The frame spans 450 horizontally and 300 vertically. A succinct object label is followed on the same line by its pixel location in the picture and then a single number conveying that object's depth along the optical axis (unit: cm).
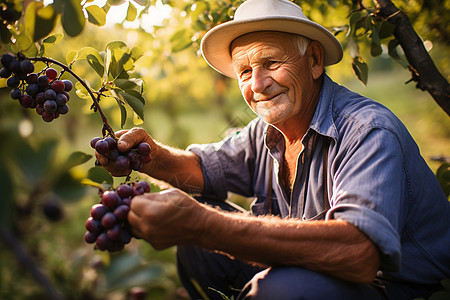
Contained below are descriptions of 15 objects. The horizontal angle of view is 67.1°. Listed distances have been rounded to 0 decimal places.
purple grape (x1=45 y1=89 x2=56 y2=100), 138
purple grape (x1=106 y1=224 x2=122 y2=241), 115
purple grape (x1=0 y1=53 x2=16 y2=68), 126
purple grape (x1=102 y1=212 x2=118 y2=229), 116
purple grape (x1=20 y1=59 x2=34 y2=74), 125
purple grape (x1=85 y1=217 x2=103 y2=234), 118
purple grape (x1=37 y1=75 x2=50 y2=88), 137
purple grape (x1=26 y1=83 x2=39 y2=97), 138
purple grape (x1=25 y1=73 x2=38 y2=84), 138
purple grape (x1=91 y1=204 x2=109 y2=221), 118
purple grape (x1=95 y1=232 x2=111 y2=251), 116
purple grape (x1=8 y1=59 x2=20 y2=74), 125
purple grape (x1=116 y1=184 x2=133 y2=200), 125
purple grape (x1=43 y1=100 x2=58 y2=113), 137
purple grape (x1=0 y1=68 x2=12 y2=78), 128
